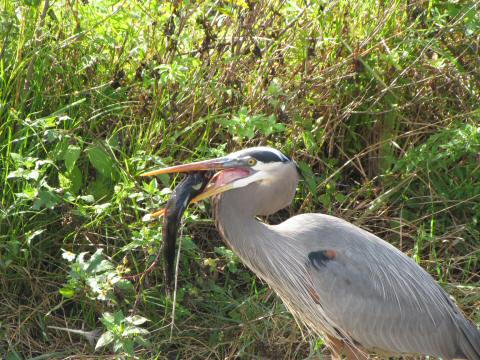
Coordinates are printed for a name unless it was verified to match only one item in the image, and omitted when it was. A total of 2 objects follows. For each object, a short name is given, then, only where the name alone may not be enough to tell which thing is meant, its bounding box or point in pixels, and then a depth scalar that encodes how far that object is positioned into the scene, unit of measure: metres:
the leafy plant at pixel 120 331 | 7.71
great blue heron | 7.91
